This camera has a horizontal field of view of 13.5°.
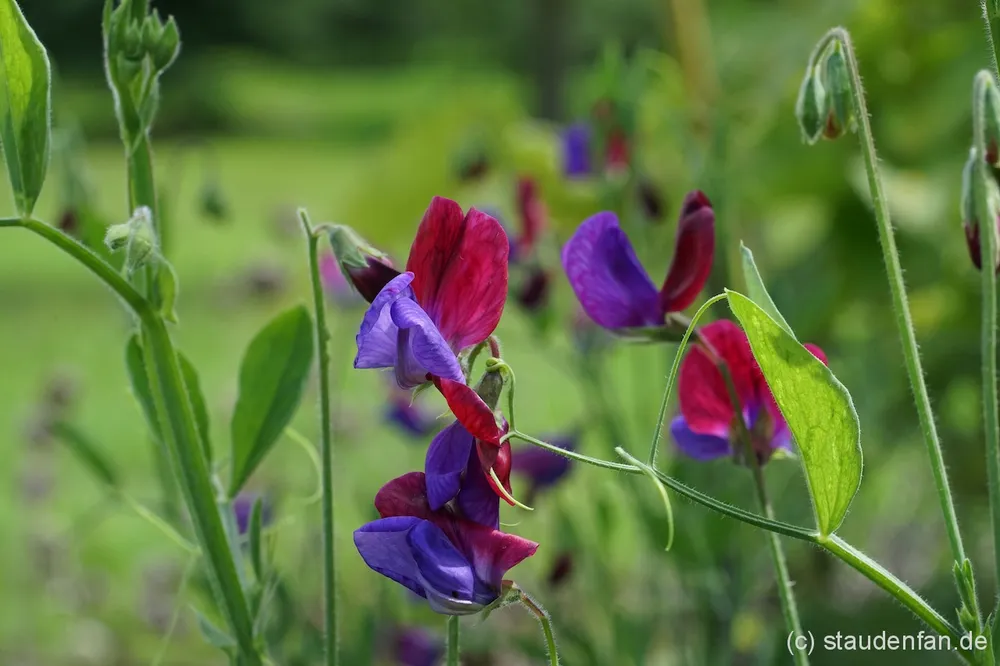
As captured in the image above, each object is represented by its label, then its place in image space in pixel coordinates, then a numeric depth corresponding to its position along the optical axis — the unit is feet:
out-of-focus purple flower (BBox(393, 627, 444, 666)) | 3.28
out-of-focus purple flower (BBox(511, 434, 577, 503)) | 3.26
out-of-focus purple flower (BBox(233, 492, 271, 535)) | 3.05
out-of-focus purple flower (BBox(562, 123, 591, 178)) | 3.72
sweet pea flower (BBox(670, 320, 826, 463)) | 2.64
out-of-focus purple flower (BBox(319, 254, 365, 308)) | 5.46
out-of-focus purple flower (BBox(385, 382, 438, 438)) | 4.19
